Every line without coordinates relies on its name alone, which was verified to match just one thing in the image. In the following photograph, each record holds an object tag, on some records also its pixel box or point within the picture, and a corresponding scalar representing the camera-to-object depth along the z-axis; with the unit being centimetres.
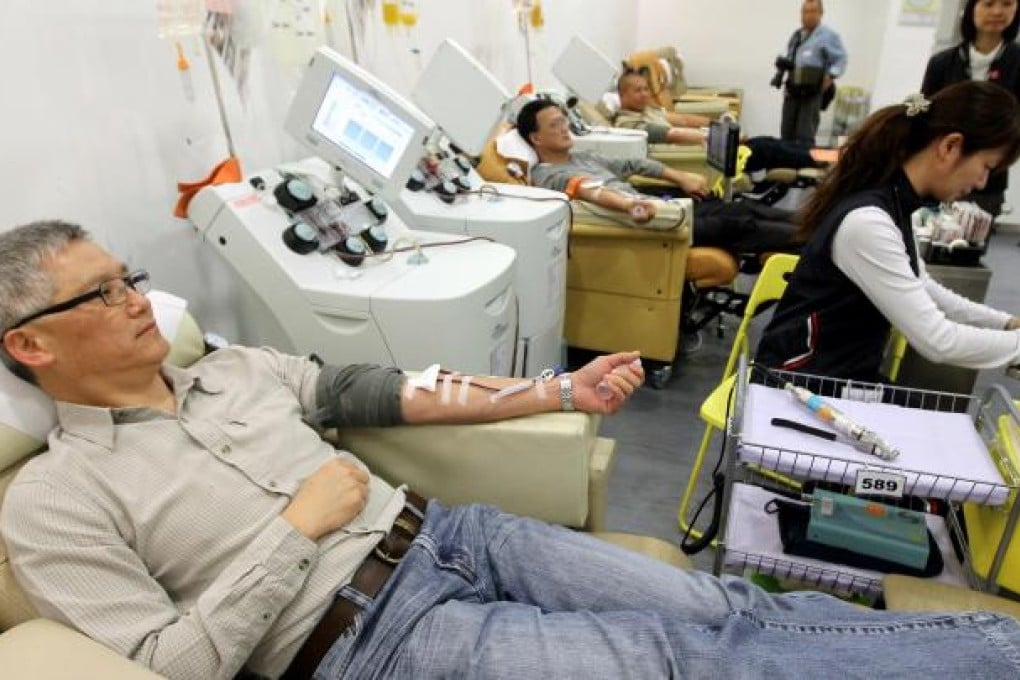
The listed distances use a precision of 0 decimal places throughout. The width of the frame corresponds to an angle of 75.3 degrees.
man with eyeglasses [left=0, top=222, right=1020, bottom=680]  88
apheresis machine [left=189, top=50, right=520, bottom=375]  150
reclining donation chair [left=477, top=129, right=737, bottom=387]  248
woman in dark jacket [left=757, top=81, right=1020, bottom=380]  139
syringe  111
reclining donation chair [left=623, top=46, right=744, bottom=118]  490
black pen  115
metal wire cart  107
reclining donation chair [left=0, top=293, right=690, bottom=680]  118
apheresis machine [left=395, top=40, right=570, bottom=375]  203
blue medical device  126
